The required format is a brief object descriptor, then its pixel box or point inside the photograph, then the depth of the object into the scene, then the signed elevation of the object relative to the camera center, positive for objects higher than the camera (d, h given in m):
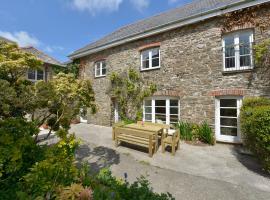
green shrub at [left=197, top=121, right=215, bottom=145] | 7.49 -1.39
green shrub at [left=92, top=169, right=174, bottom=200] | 2.30 -1.37
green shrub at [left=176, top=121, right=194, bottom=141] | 8.01 -1.33
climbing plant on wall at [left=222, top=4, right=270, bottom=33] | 6.81 +3.61
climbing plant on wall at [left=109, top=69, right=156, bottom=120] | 9.95 +0.68
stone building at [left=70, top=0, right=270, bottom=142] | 7.06 +2.03
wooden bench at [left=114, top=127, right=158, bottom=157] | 5.88 -1.34
